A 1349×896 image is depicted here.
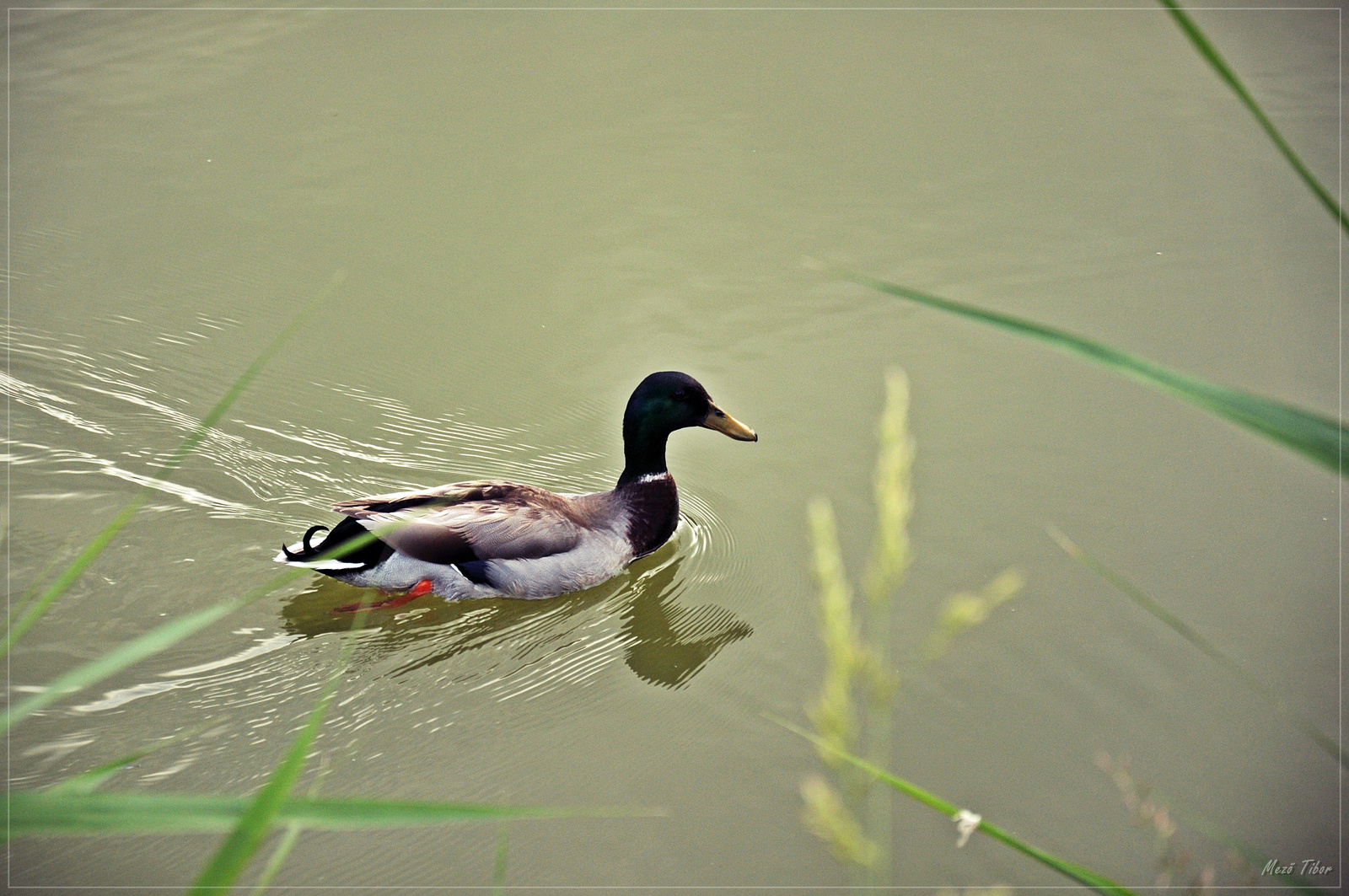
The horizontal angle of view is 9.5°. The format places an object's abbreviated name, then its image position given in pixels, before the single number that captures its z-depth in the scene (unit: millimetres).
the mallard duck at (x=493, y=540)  7549
